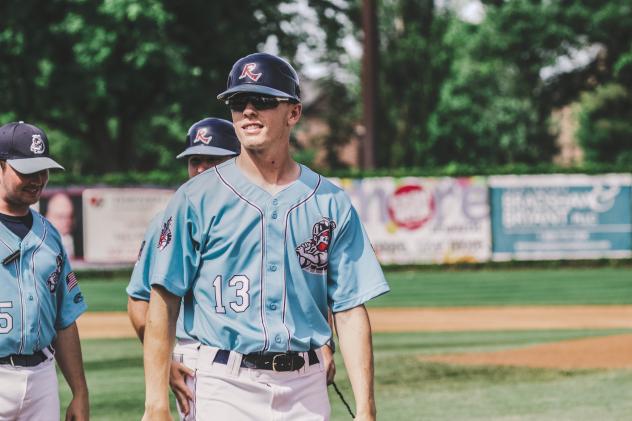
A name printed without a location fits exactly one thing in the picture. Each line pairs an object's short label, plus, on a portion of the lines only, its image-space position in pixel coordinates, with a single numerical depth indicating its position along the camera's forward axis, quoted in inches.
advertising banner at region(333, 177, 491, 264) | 1611.7
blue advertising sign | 1615.8
